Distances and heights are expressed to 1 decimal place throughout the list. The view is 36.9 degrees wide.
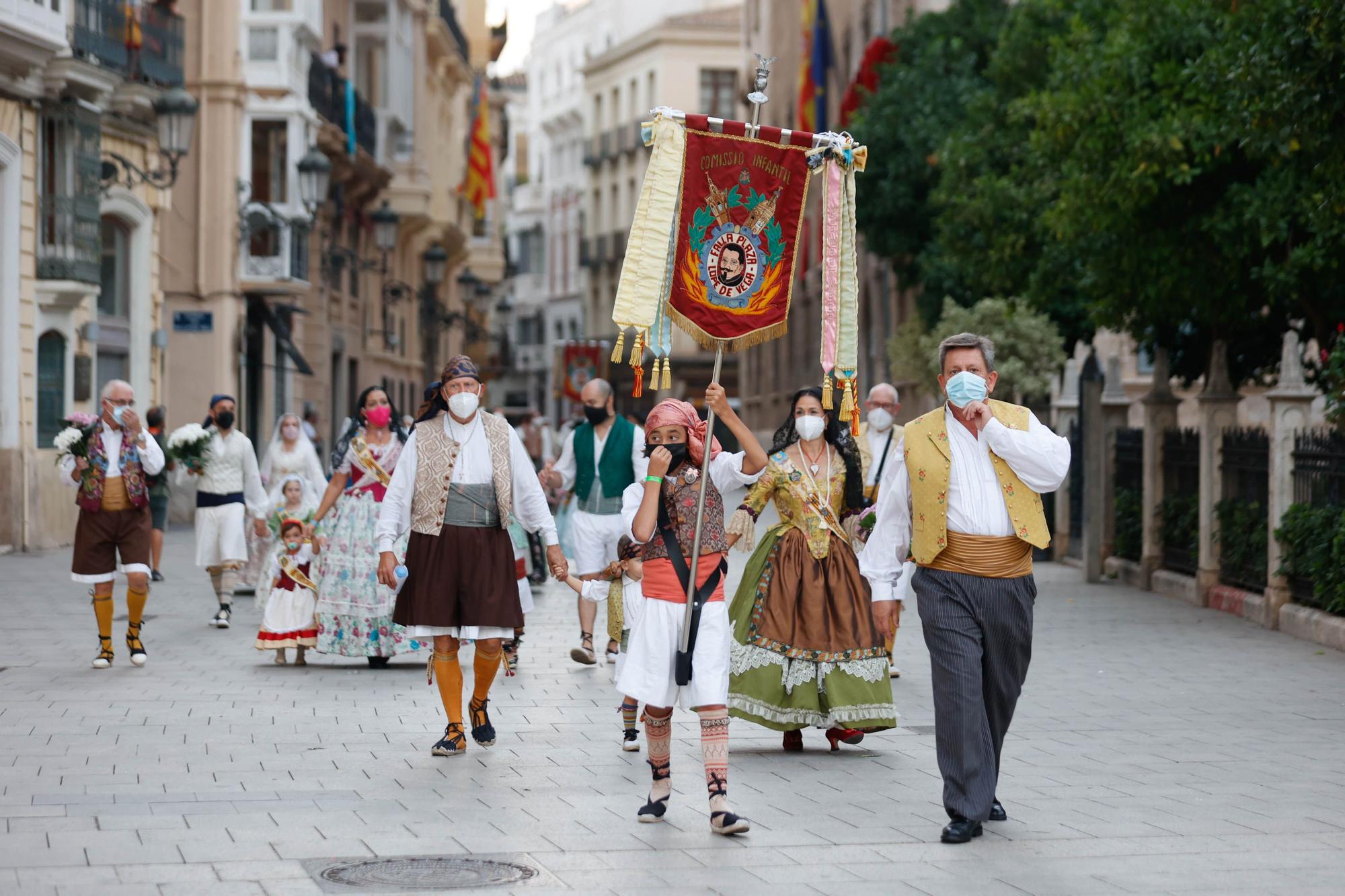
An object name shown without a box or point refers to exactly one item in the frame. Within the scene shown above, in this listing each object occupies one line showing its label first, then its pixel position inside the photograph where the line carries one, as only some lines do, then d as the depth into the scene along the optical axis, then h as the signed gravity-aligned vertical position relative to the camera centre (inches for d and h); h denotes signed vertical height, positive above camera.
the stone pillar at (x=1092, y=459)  822.5 -25.8
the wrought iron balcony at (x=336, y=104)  1450.5 +219.6
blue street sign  1165.1 +39.0
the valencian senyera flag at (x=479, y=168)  2337.6 +262.3
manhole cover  260.1 -63.8
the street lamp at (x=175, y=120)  876.0 +117.2
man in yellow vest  296.2 -22.5
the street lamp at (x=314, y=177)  1154.7 +123.4
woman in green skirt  383.6 -41.1
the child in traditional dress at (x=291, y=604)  522.3 -55.4
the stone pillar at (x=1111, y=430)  847.1 -13.7
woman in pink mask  512.7 -49.3
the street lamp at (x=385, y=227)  1362.0 +111.6
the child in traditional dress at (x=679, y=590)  303.7 -30.3
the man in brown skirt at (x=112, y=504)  510.3 -29.3
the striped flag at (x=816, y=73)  1914.4 +309.6
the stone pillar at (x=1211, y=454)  700.0 -19.7
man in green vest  541.0 -21.4
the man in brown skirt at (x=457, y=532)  381.7 -26.8
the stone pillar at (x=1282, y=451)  621.9 -16.3
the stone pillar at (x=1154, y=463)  777.6 -25.5
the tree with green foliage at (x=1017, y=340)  1009.5 +28.4
